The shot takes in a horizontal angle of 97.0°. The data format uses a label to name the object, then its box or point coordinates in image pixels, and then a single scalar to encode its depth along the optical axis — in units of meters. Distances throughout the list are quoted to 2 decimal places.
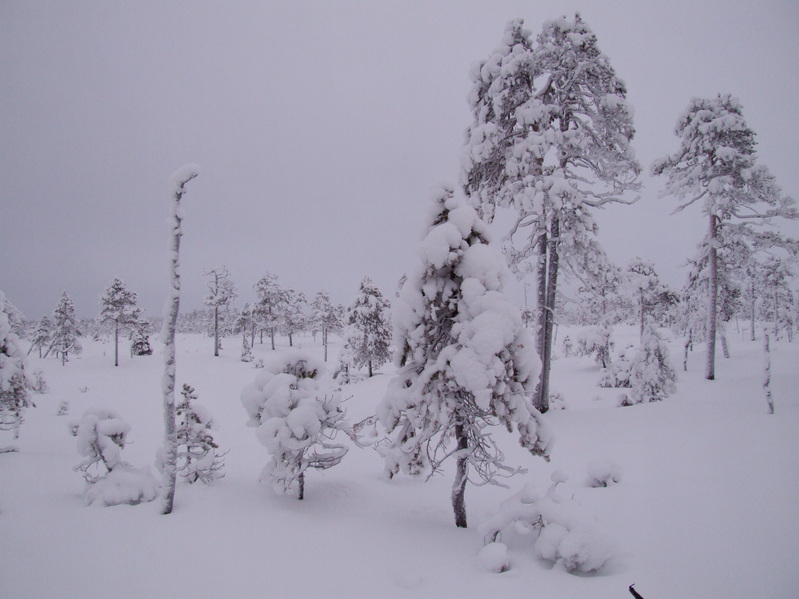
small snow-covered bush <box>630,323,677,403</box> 14.59
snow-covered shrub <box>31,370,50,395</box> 29.08
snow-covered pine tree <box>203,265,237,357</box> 46.09
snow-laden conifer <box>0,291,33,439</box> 11.09
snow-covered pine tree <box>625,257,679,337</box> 23.78
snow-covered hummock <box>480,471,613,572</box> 3.81
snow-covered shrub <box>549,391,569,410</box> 13.04
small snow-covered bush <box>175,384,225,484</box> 6.75
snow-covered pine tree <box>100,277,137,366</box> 40.62
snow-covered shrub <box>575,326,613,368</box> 27.98
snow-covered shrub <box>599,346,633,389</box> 22.64
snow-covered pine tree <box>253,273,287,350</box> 51.94
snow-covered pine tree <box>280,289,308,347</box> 54.28
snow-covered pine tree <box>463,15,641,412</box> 10.45
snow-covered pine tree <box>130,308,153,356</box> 43.50
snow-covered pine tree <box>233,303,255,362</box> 61.02
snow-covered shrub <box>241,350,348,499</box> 5.70
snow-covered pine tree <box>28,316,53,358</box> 54.16
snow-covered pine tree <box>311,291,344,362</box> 53.78
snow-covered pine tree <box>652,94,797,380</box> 13.52
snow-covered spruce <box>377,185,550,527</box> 4.66
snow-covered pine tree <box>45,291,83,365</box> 43.50
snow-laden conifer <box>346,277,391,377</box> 35.44
